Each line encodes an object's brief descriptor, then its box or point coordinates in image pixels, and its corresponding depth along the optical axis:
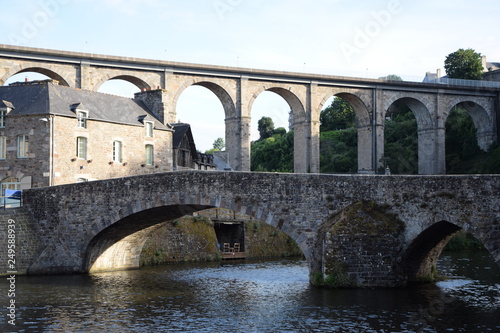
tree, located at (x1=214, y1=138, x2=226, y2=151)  136.95
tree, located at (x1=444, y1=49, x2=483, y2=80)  67.81
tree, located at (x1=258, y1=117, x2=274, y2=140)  95.90
